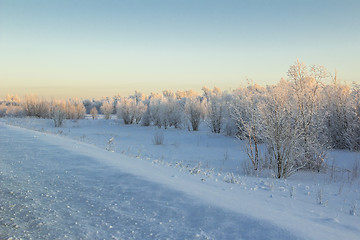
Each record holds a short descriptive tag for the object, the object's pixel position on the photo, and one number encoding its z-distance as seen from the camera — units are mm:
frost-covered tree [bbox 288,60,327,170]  10234
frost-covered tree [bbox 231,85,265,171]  10048
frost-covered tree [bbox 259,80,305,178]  8969
